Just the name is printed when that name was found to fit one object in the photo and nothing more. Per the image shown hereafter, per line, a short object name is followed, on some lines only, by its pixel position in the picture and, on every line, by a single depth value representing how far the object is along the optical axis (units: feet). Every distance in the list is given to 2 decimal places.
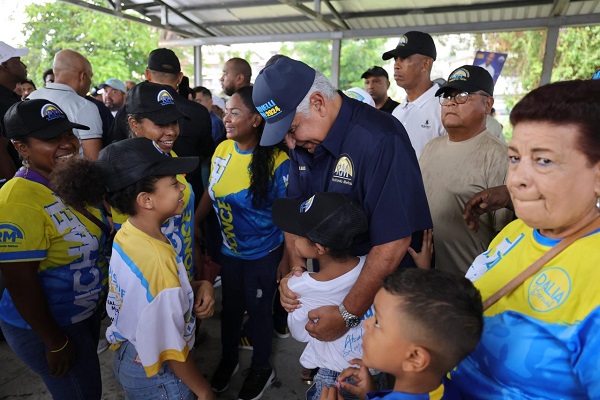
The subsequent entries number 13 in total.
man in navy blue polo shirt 4.76
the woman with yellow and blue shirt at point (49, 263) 4.84
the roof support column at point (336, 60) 25.36
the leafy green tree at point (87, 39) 45.47
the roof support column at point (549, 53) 21.15
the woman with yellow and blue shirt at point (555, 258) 2.75
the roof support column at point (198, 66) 29.73
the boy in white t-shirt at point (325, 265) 4.60
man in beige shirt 7.18
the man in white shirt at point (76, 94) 9.59
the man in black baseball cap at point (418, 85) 10.41
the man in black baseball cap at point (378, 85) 16.35
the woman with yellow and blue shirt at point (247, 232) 7.73
